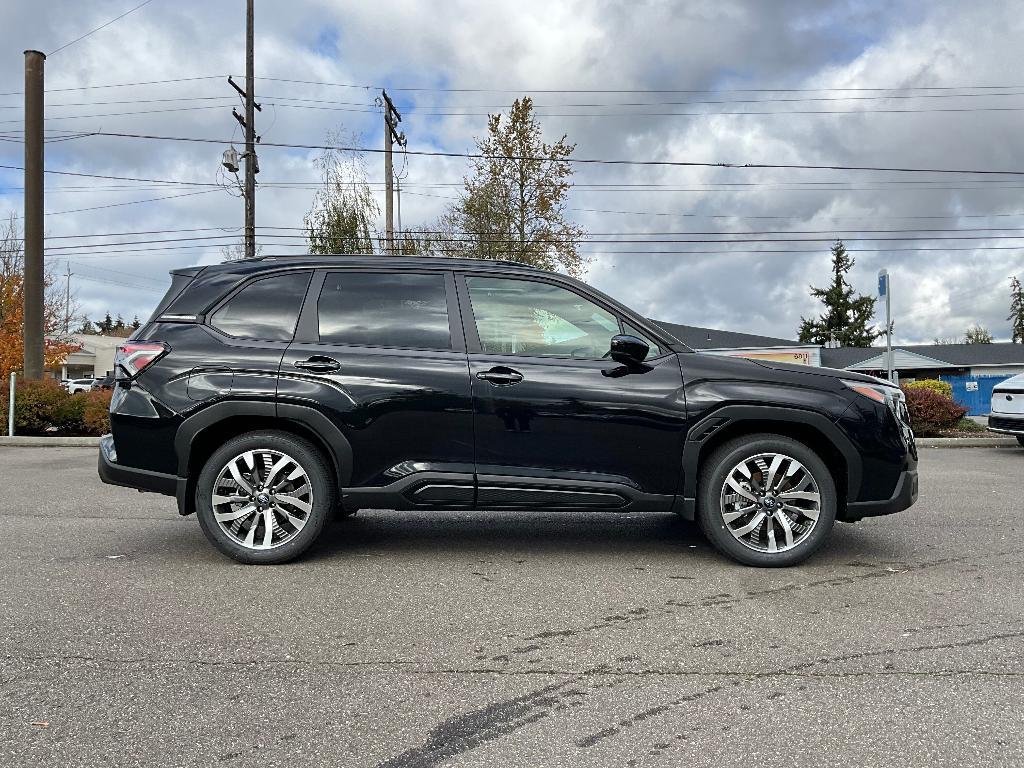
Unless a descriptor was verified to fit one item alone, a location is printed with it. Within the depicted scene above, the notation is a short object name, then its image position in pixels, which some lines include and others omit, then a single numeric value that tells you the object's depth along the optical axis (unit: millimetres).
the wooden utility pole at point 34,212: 16969
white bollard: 14497
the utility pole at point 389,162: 24688
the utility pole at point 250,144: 21016
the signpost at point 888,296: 14688
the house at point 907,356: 49500
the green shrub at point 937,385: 19056
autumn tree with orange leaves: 32156
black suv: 4586
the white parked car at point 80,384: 48947
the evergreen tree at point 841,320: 69750
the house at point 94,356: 69125
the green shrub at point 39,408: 15031
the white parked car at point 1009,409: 12422
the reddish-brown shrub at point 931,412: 15469
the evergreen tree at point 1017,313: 88125
